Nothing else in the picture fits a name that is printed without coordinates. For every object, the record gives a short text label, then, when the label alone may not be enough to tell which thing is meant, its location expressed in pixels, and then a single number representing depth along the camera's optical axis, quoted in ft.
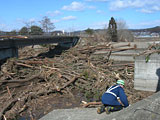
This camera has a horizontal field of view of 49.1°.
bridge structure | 56.08
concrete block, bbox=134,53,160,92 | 37.60
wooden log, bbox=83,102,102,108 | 29.52
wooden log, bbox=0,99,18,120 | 28.81
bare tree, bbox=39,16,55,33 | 167.43
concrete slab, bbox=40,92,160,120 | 11.84
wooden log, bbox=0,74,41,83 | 42.27
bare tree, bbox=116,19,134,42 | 150.29
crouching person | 16.11
